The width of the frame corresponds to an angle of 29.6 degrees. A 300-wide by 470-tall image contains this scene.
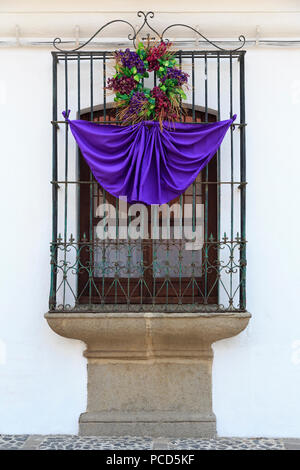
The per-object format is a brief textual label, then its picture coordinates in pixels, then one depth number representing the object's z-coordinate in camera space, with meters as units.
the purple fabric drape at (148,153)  4.82
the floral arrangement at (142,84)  4.82
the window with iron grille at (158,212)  4.97
